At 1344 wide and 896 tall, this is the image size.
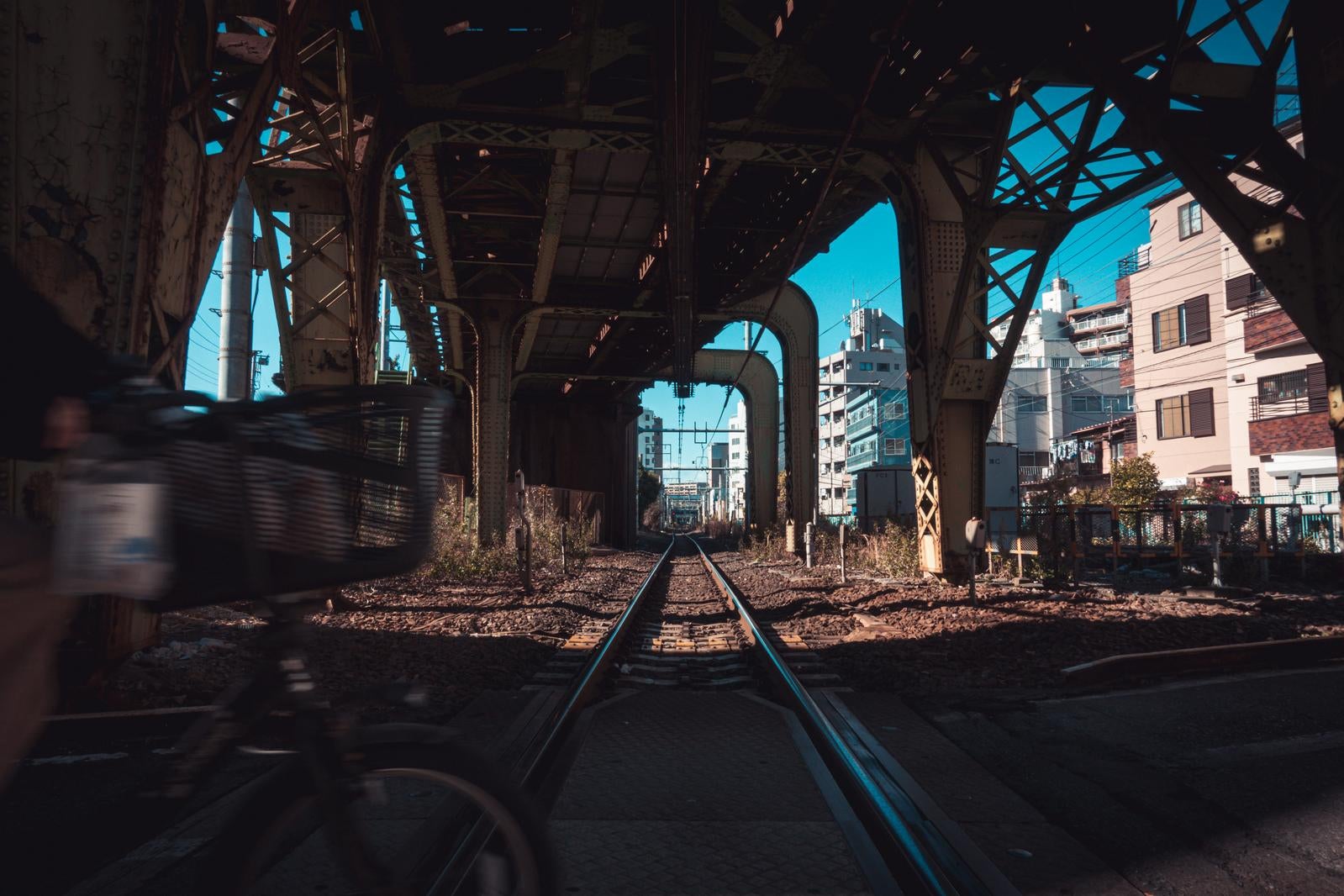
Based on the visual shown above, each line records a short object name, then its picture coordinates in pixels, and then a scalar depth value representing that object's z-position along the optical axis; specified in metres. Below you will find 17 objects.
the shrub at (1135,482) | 24.88
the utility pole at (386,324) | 24.54
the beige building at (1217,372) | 28.23
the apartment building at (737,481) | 72.51
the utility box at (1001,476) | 20.20
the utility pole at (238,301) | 12.71
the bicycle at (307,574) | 1.58
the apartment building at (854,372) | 88.62
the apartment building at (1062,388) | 65.88
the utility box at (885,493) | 27.56
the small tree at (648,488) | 80.56
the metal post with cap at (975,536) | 9.41
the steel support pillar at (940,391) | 10.64
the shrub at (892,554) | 13.70
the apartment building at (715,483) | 125.97
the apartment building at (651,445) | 145.12
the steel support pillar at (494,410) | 19.59
